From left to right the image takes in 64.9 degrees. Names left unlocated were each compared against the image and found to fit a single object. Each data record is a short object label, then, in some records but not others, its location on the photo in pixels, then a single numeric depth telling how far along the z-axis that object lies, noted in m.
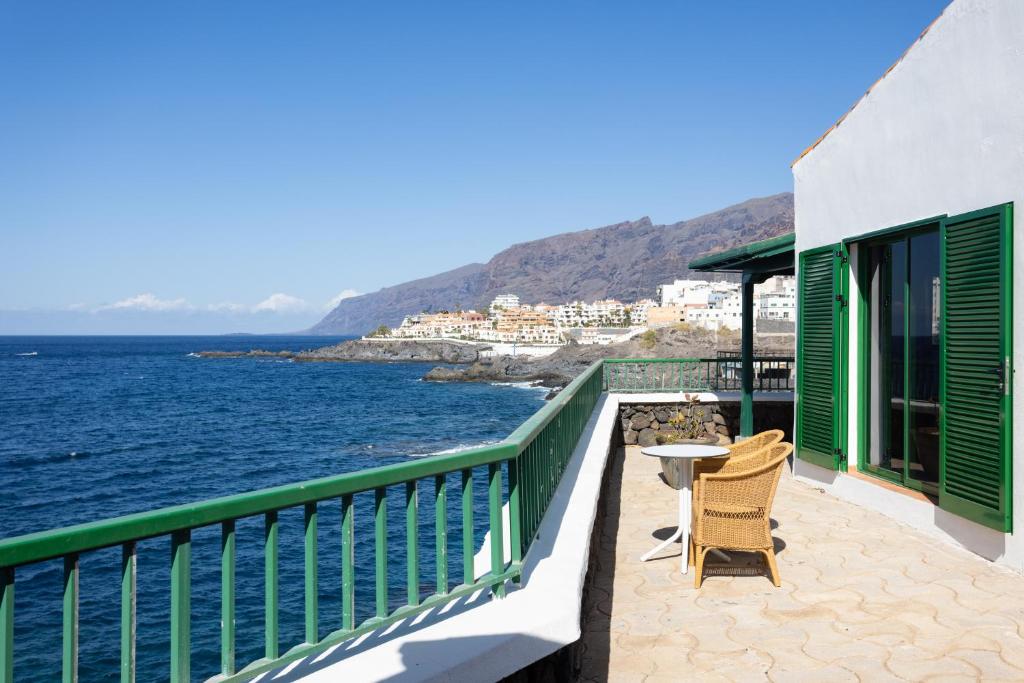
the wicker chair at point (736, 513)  5.07
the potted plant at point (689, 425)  12.46
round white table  5.76
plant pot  6.08
